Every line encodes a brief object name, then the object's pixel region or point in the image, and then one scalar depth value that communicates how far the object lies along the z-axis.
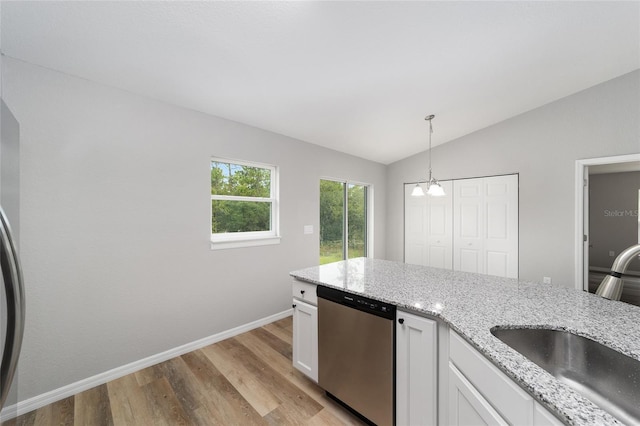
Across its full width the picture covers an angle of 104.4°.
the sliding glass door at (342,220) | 3.94
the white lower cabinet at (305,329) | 1.85
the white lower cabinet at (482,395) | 0.77
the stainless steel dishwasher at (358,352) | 1.45
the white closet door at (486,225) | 3.59
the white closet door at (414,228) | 4.52
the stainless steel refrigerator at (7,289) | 0.98
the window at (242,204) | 2.76
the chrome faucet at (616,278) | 1.07
